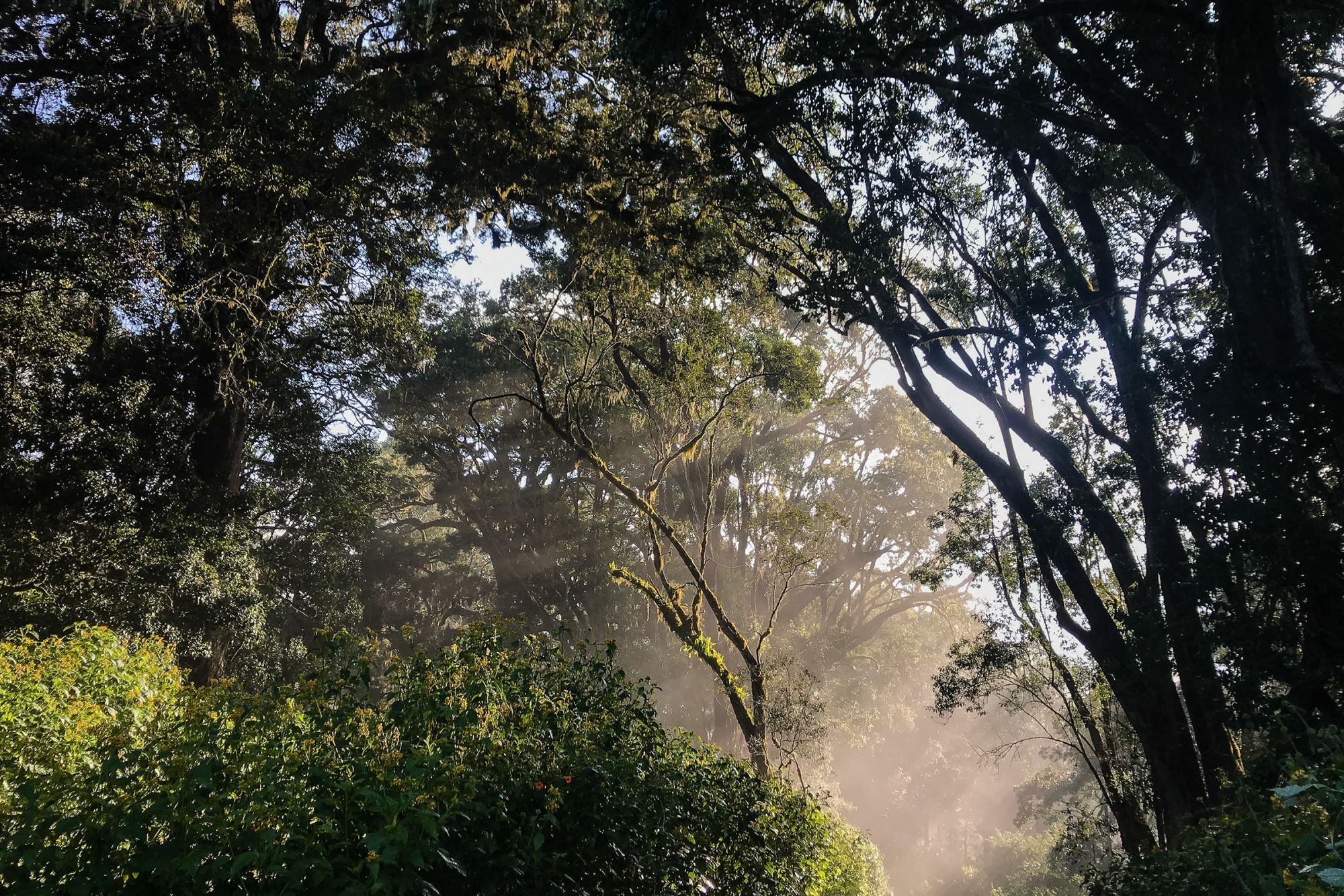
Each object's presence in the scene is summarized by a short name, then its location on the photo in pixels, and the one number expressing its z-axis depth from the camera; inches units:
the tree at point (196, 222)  328.5
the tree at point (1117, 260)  225.6
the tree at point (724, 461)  449.1
